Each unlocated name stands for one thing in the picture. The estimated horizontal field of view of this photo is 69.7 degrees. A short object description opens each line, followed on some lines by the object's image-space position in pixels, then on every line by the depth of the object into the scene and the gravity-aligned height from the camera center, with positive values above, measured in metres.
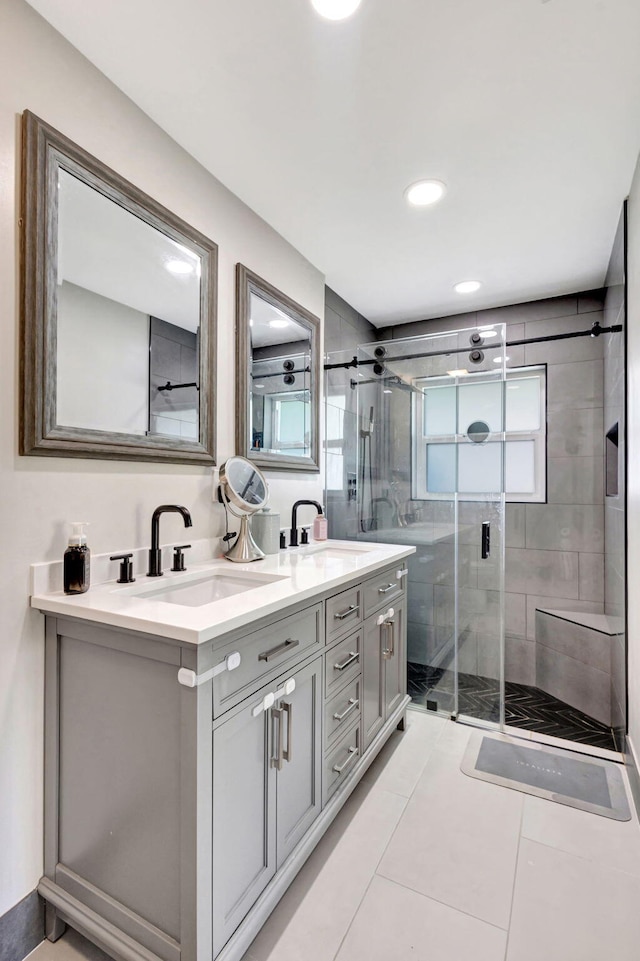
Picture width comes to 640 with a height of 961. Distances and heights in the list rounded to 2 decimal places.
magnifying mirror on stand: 1.80 -0.07
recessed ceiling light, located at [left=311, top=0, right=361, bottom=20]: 1.17 +1.22
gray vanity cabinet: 1.03 -0.76
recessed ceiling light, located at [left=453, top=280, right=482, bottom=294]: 2.81 +1.22
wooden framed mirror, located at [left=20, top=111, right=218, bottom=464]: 1.21 +0.52
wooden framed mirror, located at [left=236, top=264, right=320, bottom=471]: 2.00 +0.50
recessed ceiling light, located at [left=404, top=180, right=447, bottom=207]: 1.88 +1.22
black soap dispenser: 1.24 -0.23
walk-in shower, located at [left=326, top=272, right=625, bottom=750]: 2.50 -0.13
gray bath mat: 1.84 -1.28
